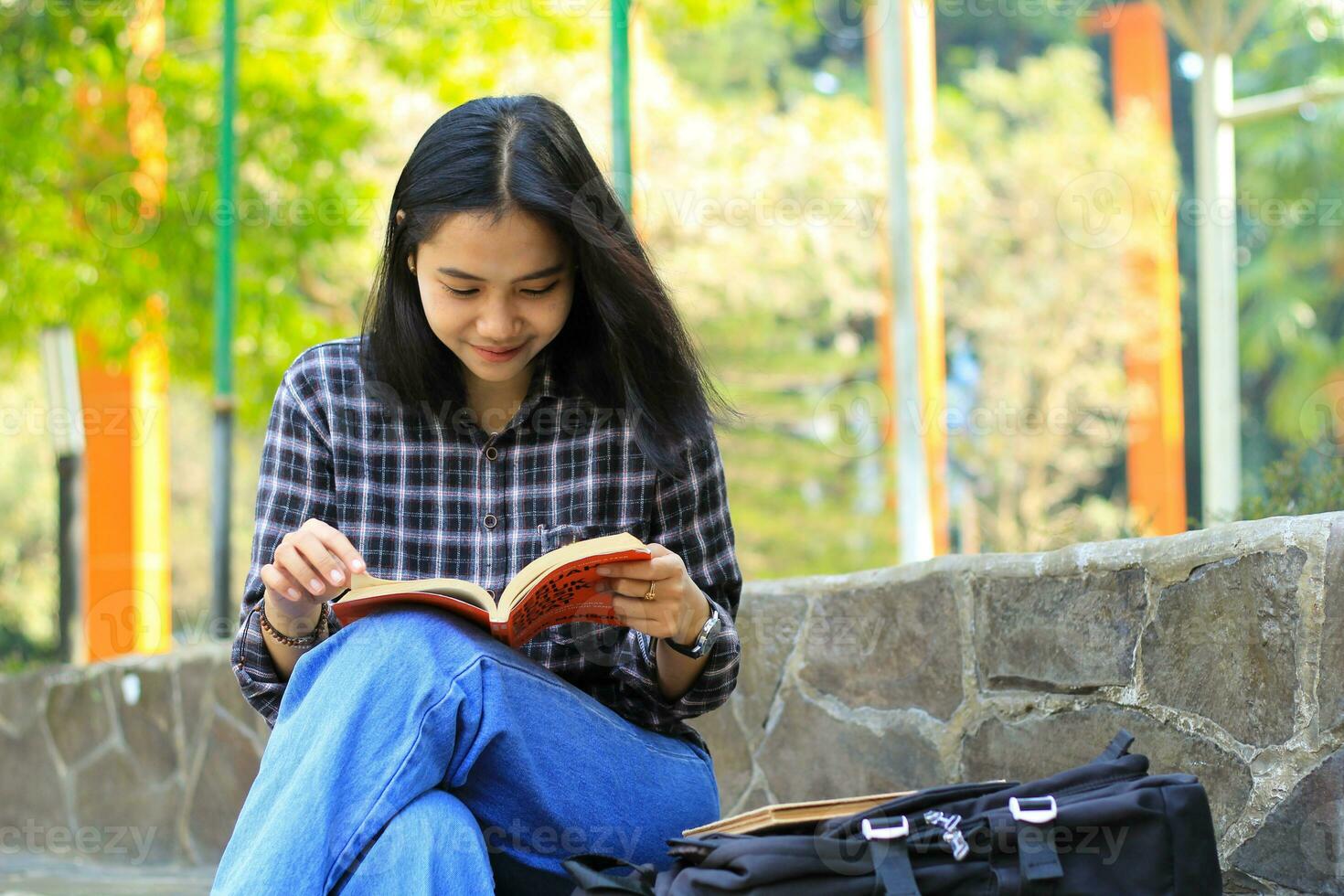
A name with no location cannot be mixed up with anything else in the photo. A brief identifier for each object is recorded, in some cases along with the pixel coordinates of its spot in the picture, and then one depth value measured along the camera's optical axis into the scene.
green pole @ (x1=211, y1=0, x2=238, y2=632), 6.88
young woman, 3.33
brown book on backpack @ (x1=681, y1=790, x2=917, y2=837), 3.26
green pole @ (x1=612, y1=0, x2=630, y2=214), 4.92
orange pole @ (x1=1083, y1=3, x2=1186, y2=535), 17.26
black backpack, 3.20
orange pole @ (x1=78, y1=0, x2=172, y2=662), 9.13
